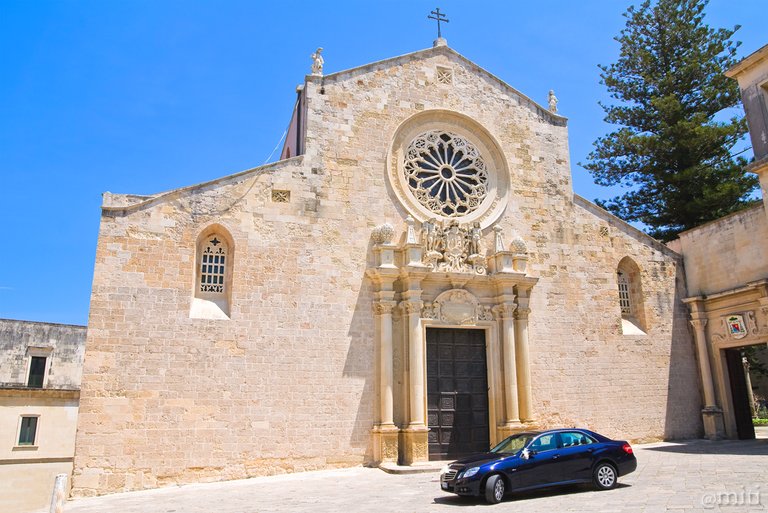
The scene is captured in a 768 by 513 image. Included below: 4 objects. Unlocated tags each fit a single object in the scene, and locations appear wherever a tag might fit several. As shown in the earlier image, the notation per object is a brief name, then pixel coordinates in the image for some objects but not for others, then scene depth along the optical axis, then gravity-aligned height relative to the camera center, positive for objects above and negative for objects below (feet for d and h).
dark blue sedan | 31.83 -3.21
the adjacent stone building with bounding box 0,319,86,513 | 89.66 -0.40
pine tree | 79.51 +35.94
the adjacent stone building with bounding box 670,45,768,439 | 54.85 +10.82
